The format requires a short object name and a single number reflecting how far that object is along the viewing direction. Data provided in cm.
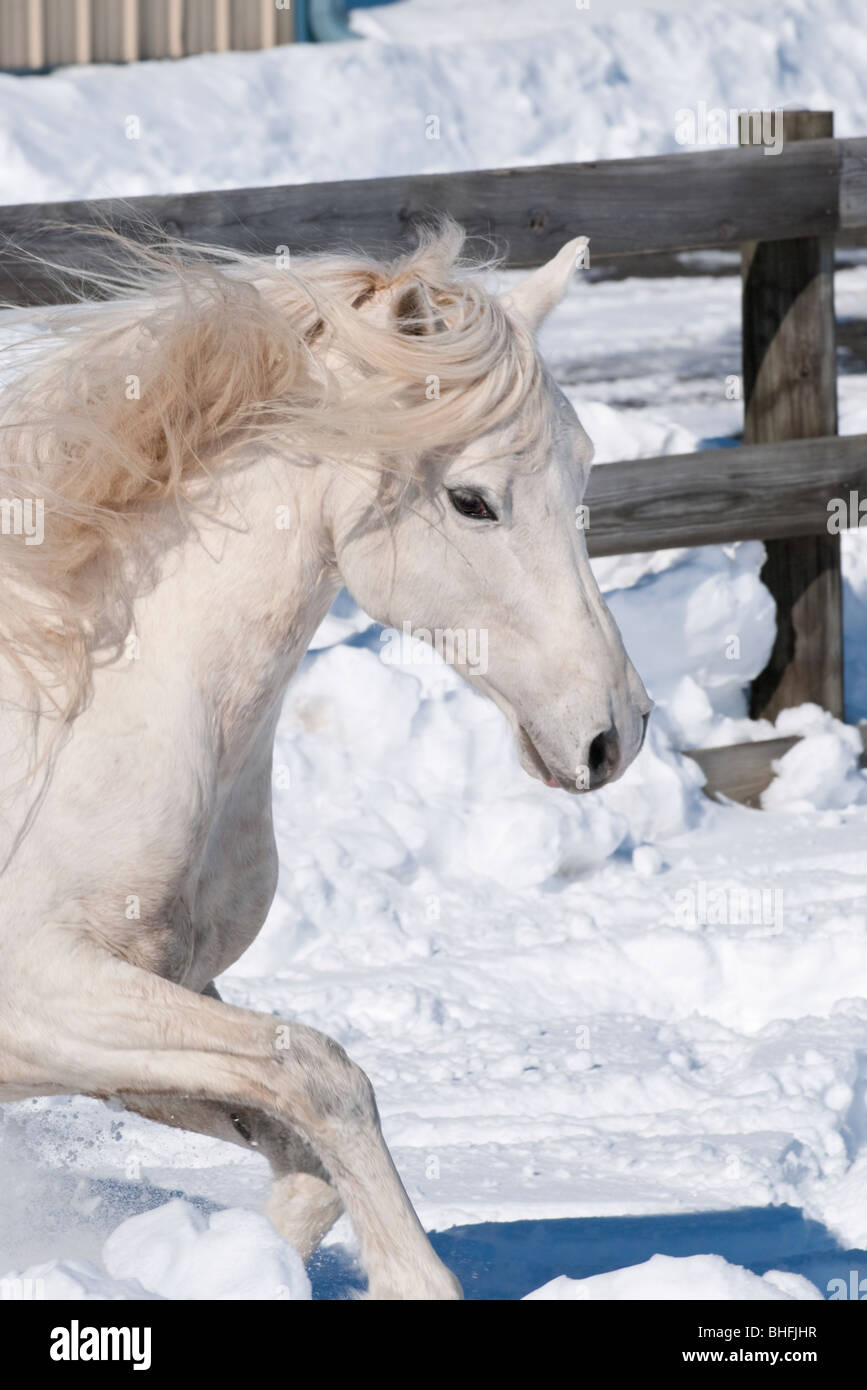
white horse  457
